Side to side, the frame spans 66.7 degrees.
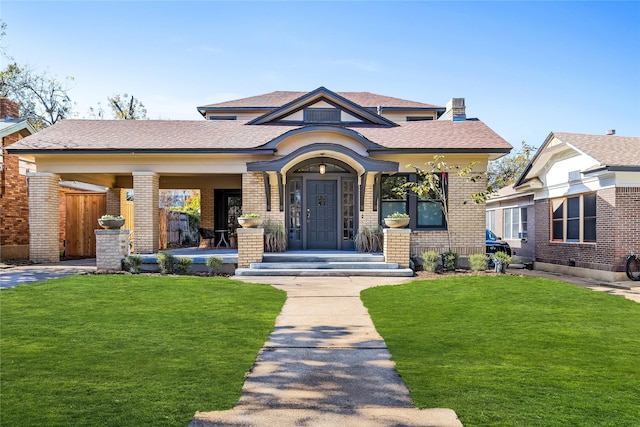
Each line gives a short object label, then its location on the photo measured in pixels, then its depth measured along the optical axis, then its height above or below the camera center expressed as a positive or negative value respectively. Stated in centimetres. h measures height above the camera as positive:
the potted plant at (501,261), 1318 -115
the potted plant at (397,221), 1334 -4
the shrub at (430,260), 1341 -113
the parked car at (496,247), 1834 -106
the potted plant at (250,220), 1348 +1
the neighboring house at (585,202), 1406 +54
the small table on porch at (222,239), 1930 -75
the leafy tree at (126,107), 3806 +901
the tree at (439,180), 1461 +122
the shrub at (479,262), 1320 -117
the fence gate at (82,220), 1928 +5
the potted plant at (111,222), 1323 -2
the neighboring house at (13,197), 1648 +88
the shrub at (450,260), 1362 -116
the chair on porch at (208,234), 1978 -55
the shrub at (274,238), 1486 -55
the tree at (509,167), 4062 +453
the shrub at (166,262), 1298 -110
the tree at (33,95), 3319 +909
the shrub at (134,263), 1310 -114
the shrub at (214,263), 1307 -115
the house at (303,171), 1507 +157
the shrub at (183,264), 1314 -117
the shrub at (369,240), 1490 -62
